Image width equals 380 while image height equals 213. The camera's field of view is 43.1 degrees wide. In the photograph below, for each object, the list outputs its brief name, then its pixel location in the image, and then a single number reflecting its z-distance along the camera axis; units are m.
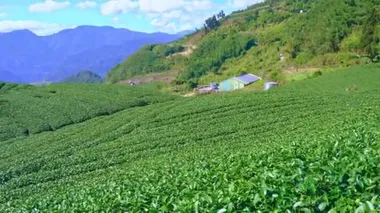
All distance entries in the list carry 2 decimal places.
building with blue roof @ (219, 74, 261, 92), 97.25
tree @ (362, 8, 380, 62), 77.25
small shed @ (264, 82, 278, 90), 75.79
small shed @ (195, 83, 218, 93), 98.02
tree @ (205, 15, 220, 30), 192.25
